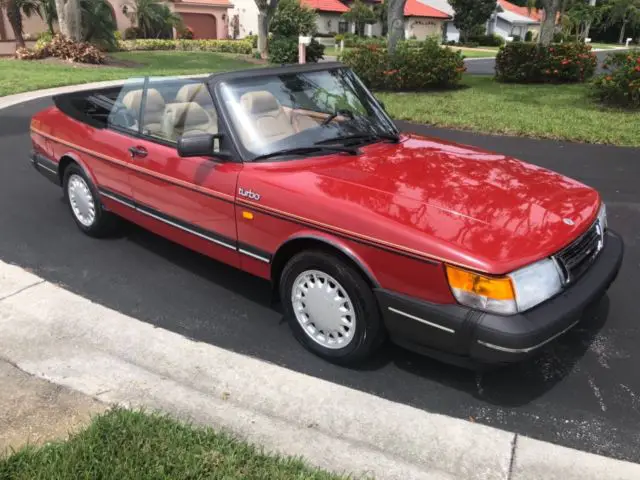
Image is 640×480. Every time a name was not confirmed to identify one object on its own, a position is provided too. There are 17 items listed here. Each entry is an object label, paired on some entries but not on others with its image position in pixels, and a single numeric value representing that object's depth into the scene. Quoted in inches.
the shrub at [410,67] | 575.8
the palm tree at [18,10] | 968.9
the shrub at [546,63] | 629.6
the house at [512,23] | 2647.6
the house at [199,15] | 1502.2
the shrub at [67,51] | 824.9
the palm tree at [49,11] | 1027.9
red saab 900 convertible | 108.4
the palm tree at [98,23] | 984.7
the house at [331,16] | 2113.7
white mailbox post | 461.6
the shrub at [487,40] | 2127.2
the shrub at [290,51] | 903.2
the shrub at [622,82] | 442.3
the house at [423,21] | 2278.5
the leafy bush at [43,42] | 841.5
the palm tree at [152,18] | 1448.6
